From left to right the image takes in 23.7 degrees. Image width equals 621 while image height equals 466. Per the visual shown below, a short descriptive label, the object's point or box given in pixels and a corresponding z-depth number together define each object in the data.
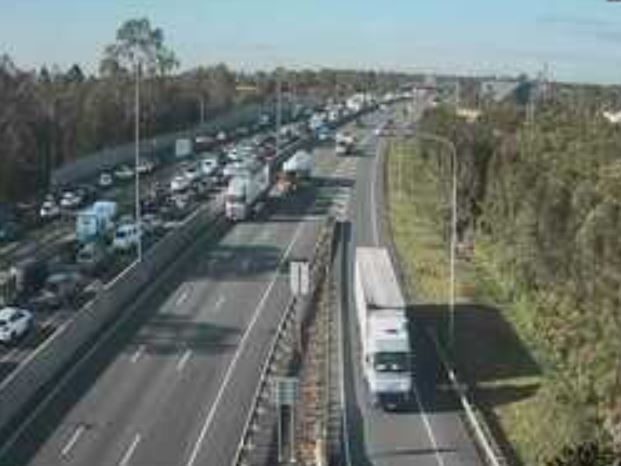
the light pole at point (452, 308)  50.73
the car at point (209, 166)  108.38
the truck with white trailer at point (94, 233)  62.03
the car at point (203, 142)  147.14
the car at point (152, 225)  73.56
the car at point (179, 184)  95.34
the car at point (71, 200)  88.06
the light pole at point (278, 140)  117.31
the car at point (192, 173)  100.30
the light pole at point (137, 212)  59.66
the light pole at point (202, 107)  168.62
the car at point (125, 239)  67.88
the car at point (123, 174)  108.64
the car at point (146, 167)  114.19
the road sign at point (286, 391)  31.53
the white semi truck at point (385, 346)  39.97
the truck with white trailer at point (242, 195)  80.69
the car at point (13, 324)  46.59
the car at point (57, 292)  53.44
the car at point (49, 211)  82.69
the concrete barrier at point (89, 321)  37.47
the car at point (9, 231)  73.75
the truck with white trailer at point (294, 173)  98.82
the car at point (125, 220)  72.29
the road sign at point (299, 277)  43.50
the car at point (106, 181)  103.59
